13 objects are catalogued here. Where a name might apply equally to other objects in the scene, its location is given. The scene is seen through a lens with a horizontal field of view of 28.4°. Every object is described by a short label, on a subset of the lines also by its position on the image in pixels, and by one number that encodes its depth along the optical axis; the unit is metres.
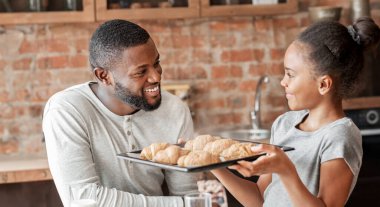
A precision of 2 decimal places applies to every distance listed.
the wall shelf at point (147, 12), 3.17
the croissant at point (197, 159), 1.55
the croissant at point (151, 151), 1.65
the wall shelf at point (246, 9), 3.29
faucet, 3.35
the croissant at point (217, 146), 1.66
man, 1.85
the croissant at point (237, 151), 1.61
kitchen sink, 3.28
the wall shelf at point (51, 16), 3.14
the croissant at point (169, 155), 1.60
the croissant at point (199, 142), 1.72
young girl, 1.65
